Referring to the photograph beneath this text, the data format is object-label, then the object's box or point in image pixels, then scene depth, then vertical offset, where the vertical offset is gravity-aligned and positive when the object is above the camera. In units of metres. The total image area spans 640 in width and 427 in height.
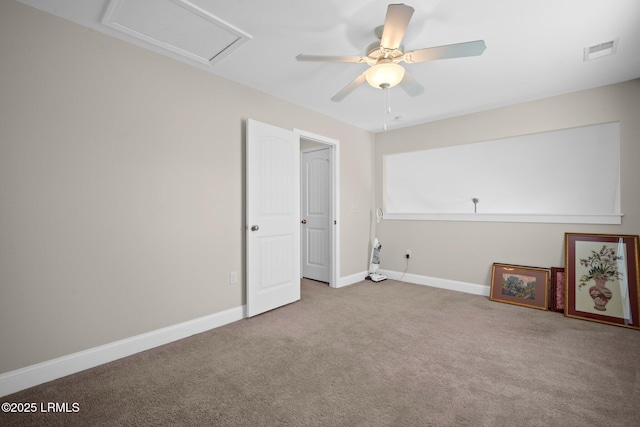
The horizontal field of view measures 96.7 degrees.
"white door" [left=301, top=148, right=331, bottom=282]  4.55 -0.13
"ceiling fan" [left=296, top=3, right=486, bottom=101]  1.65 +1.04
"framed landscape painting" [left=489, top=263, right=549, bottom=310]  3.36 -0.97
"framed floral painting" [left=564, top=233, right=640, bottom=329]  2.88 -0.77
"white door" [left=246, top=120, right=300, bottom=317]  3.08 -0.12
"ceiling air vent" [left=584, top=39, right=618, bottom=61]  2.33 +1.33
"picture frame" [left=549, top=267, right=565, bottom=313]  3.24 -0.96
